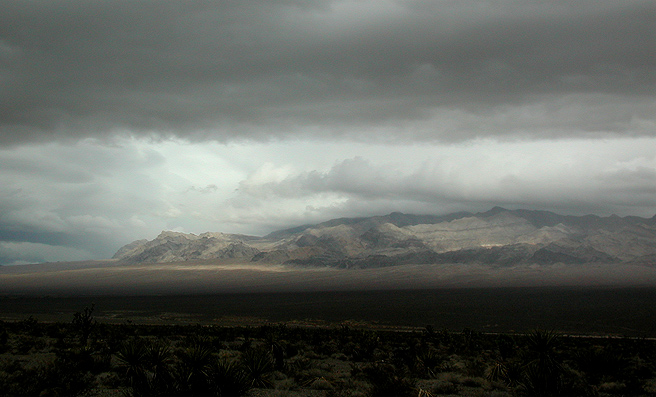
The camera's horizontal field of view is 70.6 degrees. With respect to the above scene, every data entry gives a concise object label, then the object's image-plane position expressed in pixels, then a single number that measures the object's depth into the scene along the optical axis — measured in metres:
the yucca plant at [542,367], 16.05
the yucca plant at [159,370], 14.45
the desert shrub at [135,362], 15.28
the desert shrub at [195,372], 14.46
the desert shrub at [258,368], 16.33
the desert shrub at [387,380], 16.08
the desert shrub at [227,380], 14.66
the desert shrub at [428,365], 20.17
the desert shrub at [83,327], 30.05
